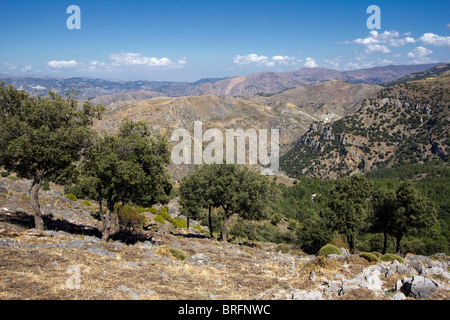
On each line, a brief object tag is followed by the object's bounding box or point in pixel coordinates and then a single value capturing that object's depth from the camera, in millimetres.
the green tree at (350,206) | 37531
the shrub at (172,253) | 18336
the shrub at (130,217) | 36500
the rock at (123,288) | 10656
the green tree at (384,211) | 42312
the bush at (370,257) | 19531
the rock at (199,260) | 17523
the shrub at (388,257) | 25156
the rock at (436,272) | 13008
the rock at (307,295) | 10547
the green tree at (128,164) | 19391
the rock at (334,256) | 20319
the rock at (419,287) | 9953
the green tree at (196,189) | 33281
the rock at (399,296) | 10036
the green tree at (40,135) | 18000
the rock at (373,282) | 11545
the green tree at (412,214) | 39000
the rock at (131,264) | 14516
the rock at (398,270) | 13267
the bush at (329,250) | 24034
